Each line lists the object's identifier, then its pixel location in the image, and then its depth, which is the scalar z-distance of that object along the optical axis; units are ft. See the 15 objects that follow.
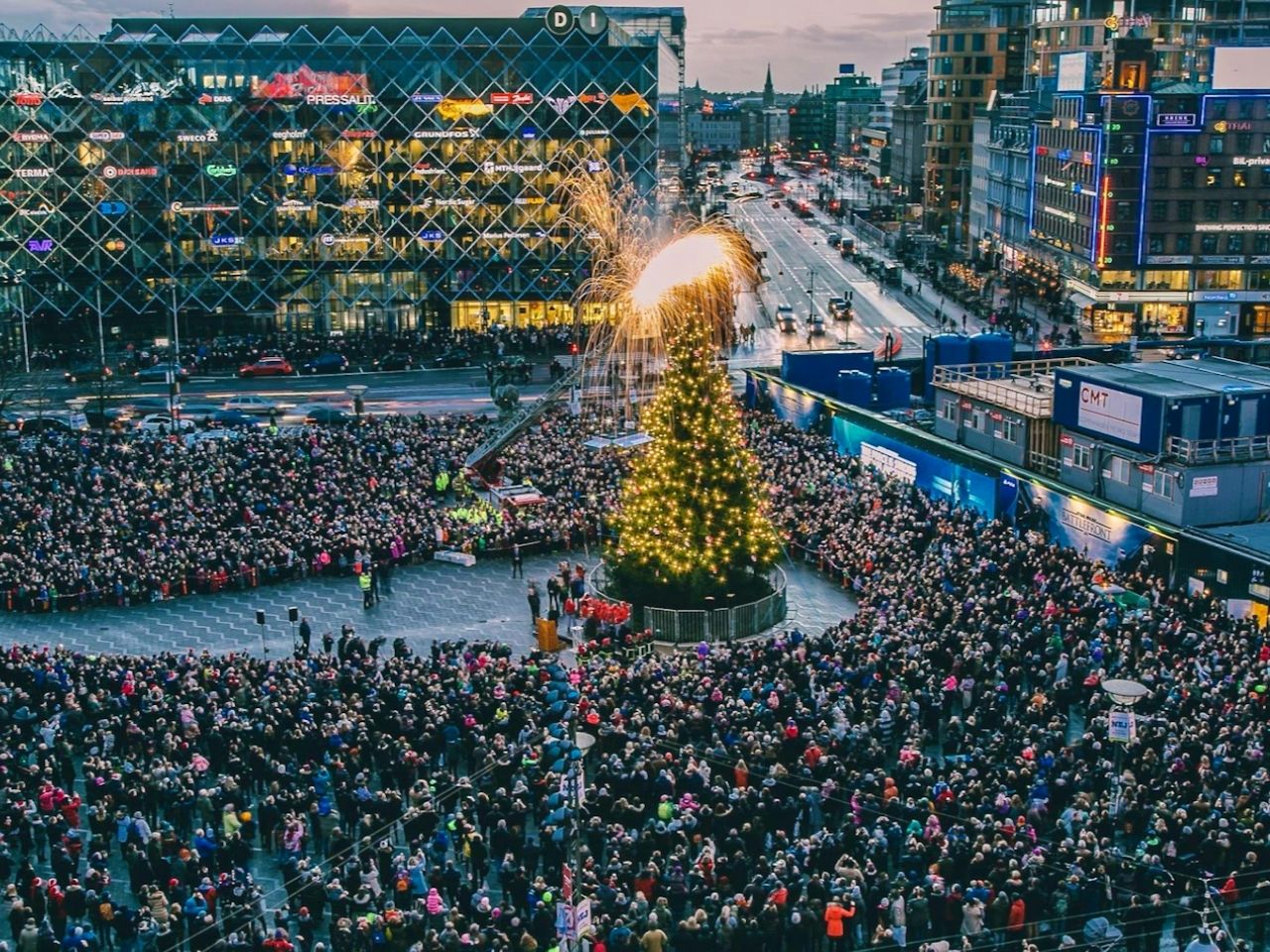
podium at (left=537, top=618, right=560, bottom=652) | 113.09
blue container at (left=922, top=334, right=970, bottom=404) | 181.68
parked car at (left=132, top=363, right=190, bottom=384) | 235.24
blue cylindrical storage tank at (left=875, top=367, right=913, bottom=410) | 181.16
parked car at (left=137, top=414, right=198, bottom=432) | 181.88
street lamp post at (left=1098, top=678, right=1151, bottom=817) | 74.59
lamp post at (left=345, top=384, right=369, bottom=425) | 188.14
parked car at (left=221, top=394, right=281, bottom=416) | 207.09
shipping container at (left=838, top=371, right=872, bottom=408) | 176.04
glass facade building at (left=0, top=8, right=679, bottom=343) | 266.36
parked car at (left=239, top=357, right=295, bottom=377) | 241.96
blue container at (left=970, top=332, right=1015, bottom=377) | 182.91
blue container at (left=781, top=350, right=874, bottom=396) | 179.63
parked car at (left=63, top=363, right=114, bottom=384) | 234.99
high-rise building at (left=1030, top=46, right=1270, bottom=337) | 257.55
